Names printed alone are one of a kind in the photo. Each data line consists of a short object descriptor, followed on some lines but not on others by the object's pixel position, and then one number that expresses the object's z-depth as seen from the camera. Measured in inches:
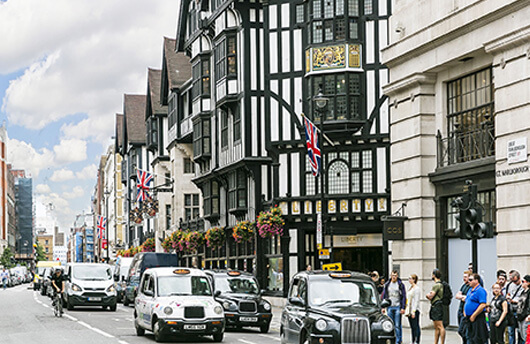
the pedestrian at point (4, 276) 3299.7
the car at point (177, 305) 861.8
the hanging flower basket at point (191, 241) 2081.7
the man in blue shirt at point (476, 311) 693.9
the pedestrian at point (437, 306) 782.5
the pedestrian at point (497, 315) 689.0
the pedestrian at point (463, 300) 716.0
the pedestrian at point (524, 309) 685.9
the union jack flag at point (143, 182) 2484.0
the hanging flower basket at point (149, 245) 2844.5
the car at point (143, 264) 1686.8
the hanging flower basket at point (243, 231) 1680.6
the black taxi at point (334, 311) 663.8
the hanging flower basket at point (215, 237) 1904.5
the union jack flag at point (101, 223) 4349.2
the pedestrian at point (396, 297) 871.7
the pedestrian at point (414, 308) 818.8
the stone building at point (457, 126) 847.7
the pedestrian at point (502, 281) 739.7
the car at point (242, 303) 1042.7
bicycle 1234.0
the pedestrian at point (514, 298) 717.3
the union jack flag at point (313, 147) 1157.7
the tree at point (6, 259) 5572.8
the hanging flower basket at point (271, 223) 1568.7
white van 1448.1
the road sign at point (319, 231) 1116.5
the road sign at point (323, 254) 1111.0
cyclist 1250.6
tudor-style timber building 1524.4
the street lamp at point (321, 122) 1088.8
